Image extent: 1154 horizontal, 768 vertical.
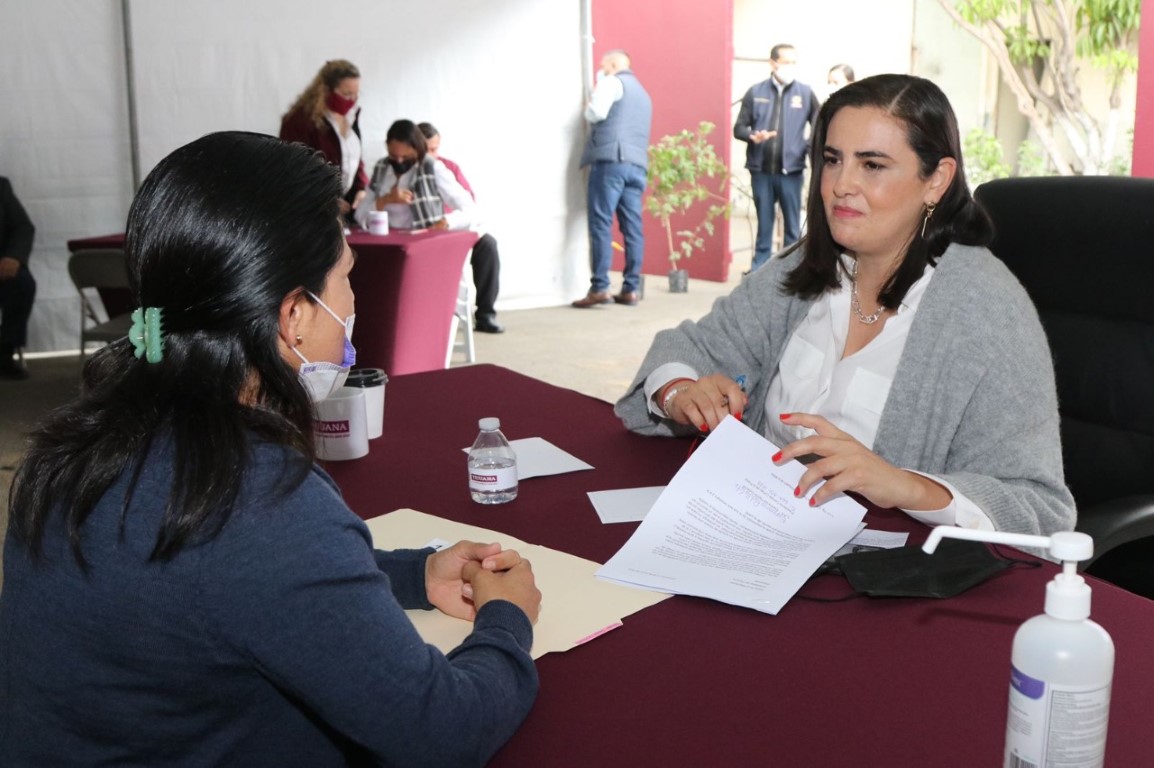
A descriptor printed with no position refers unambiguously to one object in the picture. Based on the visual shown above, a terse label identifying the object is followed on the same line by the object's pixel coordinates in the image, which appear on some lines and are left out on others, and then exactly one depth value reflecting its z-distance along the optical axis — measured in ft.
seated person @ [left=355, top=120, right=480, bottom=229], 19.24
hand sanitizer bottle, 2.30
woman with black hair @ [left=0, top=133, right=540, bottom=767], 2.63
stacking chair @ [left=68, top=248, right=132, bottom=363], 15.90
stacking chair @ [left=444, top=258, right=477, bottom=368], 18.99
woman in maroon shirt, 19.66
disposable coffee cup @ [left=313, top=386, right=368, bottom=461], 5.46
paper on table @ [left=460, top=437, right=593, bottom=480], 5.21
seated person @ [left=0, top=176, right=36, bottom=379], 18.69
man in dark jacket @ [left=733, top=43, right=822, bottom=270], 26.04
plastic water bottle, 4.80
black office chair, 5.68
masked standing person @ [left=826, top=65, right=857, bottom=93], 25.58
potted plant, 27.63
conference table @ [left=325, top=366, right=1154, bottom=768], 2.89
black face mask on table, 3.75
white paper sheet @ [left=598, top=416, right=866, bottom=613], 3.89
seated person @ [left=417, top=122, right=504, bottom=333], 22.94
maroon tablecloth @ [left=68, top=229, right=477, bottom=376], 14.74
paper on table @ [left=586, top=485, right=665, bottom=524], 4.63
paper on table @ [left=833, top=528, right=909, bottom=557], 4.23
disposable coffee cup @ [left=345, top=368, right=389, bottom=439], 5.77
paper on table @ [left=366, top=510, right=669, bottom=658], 3.56
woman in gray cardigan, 4.60
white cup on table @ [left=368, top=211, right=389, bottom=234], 16.83
